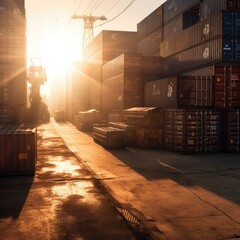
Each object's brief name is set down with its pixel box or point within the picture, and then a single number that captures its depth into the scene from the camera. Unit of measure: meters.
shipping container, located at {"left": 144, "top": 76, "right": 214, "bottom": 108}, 20.84
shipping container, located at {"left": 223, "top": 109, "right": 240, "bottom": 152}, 20.41
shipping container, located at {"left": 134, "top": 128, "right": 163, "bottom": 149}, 22.19
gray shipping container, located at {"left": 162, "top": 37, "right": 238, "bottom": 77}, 22.83
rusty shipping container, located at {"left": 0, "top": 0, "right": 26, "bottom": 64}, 30.25
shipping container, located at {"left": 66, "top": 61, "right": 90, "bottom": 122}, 52.84
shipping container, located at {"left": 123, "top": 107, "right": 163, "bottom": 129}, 22.34
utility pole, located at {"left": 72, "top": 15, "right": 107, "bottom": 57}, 76.88
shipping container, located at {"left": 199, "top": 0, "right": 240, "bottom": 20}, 23.73
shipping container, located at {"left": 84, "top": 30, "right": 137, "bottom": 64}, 51.19
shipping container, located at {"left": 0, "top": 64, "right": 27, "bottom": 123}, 30.75
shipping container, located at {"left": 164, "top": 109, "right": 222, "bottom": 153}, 19.92
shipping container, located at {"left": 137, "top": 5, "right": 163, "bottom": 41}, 35.91
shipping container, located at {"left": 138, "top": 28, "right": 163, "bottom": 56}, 36.69
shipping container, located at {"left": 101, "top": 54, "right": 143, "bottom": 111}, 32.47
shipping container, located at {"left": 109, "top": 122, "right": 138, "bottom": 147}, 23.45
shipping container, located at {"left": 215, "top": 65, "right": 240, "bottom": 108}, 20.77
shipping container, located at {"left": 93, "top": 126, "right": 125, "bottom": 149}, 22.33
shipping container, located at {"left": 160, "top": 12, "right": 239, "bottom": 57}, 22.88
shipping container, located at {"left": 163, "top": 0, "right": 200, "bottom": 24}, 29.45
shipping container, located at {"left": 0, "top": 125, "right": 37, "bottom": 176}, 13.38
